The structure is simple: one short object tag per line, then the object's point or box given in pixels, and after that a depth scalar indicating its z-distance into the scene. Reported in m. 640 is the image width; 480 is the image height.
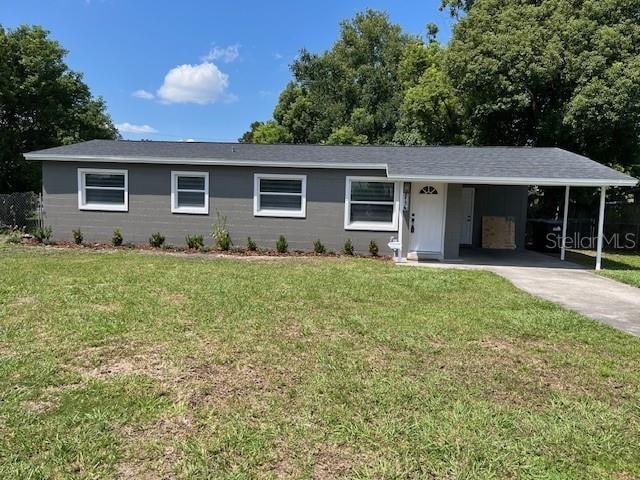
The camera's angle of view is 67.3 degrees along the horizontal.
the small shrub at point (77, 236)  14.51
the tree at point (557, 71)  16.00
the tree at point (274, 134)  37.00
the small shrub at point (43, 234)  14.56
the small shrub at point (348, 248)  13.71
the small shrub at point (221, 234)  14.09
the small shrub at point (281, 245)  13.82
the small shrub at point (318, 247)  13.79
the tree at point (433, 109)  22.50
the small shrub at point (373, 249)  13.64
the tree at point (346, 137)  32.28
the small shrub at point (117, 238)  14.47
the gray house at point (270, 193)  13.43
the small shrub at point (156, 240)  14.32
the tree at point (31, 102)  22.30
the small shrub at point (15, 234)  14.69
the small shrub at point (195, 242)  14.22
